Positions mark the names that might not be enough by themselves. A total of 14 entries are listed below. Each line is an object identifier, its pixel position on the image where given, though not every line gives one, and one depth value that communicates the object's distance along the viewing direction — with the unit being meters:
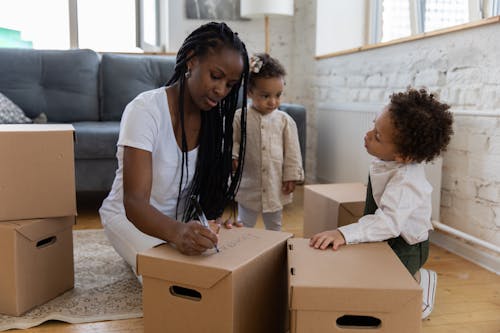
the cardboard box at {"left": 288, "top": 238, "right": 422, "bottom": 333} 1.02
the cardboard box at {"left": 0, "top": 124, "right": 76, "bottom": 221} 1.55
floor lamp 3.58
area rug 1.57
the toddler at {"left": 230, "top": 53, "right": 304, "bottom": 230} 2.11
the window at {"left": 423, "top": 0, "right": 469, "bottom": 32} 2.67
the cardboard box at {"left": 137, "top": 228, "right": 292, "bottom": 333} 1.10
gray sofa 3.21
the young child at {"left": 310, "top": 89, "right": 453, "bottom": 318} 1.36
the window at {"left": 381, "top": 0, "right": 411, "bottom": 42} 3.40
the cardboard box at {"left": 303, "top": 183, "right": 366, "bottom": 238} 1.86
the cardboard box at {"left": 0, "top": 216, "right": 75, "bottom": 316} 1.54
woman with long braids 1.33
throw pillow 2.91
